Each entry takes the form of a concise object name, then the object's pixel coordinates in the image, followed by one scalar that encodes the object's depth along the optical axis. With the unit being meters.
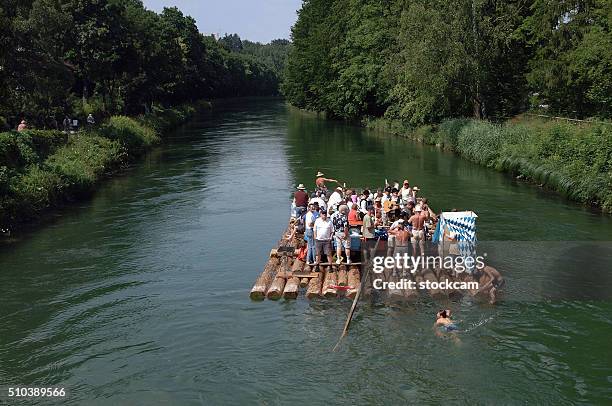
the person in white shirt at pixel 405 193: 24.97
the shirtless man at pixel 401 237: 18.66
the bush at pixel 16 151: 31.34
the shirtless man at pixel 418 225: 19.72
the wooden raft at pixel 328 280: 18.27
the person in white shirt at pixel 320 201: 23.41
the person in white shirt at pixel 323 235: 20.11
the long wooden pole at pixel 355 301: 16.07
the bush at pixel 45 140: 36.47
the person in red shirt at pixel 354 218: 21.94
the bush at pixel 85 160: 34.78
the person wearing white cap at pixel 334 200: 23.67
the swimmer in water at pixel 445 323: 16.02
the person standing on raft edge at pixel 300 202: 24.32
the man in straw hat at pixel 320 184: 27.52
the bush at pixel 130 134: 50.12
